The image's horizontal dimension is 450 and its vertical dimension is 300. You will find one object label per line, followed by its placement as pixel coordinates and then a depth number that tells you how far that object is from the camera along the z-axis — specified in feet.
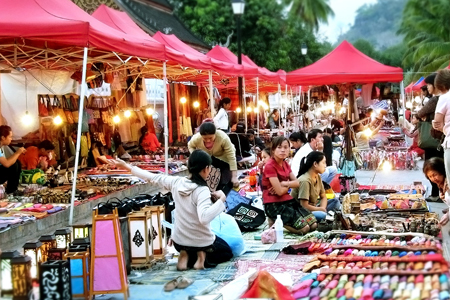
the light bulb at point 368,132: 55.06
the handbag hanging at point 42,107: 48.87
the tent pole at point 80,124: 31.09
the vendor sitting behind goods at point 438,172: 29.78
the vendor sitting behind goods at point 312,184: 30.91
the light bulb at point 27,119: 47.42
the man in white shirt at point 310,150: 36.66
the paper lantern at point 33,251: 20.27
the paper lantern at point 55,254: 20.22
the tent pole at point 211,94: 51.69
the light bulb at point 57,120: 50.06
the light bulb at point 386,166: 57.00
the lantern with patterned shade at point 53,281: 16.02
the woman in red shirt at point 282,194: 30.04
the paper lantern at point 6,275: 15.48
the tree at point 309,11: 214.90
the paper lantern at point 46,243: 20.81
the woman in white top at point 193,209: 23.47
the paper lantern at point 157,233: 25.53
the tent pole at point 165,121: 38.93
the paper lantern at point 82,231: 22.65
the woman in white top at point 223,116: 52.94
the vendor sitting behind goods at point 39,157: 44.73
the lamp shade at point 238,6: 63.72
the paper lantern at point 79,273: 19.83
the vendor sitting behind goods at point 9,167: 36.65
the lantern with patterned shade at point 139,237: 24.09
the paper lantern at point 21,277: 15.33
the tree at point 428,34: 127.85
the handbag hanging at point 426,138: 38.45
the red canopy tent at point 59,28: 30.58
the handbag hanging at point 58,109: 50.60
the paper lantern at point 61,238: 22.09
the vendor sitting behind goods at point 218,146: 32.69
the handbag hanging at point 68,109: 52.08
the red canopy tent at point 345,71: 59.72
